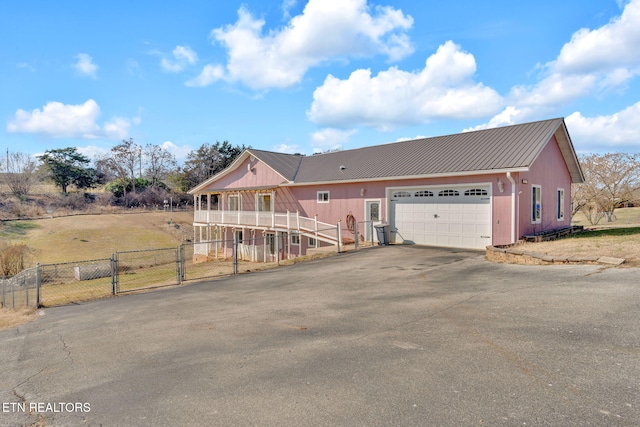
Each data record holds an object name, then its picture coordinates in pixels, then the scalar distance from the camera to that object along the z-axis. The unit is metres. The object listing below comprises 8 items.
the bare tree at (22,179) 43.34
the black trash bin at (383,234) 19.06
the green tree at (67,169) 49.91
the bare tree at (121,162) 56.56
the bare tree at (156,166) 63.16
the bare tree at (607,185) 29.53
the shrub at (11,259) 21.47
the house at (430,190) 15.87
